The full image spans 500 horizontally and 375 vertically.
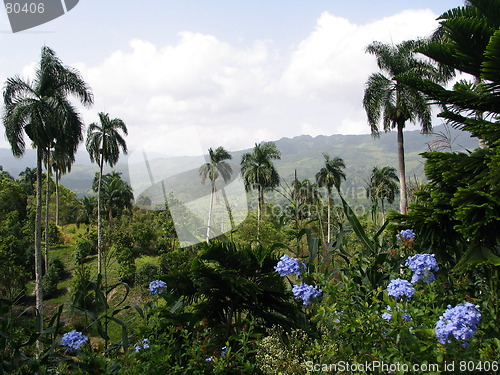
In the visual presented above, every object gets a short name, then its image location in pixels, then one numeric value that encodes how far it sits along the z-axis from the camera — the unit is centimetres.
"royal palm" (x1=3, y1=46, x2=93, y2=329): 1900
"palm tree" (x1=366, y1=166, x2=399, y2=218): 4288
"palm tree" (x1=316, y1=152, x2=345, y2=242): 4350
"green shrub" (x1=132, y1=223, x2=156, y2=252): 3506
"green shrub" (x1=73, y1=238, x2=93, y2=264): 3259
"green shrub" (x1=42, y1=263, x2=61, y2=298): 2883
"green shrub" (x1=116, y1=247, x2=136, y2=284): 2927
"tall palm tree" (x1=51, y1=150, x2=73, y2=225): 3171
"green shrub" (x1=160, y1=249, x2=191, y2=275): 2557
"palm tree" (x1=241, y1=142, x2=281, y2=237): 3688
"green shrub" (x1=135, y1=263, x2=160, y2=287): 2676
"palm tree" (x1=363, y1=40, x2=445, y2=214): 1942
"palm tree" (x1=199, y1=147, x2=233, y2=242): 3114
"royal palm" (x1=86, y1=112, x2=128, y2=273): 2817
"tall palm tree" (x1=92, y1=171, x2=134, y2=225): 4366
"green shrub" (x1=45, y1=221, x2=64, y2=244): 3856
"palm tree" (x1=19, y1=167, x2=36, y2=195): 4906
